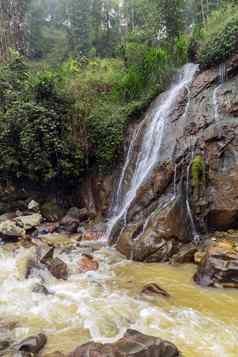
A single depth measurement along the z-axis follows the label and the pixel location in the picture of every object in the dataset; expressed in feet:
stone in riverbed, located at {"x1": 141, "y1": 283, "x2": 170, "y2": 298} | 18.35
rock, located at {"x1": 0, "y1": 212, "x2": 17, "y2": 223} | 33.22
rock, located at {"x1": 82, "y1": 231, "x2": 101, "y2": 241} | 29.94
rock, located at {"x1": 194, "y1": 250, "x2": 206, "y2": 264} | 22.93
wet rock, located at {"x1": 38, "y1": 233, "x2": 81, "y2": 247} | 28.65
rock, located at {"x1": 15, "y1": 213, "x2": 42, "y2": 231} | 31.69
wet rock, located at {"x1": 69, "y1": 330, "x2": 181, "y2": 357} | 11.91
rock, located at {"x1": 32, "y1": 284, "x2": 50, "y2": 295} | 18.76
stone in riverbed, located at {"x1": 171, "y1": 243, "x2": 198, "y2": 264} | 23.31
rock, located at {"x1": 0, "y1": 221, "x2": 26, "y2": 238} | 29.10
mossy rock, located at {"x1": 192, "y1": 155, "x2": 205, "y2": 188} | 27.35
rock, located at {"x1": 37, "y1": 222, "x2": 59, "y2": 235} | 31.96
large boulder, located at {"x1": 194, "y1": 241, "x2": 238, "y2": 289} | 19.27
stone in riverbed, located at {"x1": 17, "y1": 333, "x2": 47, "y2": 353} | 13.15
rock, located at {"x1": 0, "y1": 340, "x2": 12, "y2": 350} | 13.37
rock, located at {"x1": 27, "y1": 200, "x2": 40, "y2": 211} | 35.88
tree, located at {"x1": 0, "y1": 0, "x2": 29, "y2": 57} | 75.05
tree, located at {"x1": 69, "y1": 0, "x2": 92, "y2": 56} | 83.05
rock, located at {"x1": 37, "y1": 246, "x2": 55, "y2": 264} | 23.01
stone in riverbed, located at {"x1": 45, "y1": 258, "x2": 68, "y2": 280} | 21.10
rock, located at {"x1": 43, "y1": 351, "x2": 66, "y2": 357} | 12.62
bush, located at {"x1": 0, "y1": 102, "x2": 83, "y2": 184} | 36.11
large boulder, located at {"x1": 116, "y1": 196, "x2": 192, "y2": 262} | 24.11
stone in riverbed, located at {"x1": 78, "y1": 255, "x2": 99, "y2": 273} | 22.74
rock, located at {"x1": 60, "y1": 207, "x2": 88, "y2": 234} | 32.41
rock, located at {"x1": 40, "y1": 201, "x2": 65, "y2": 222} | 35.27
